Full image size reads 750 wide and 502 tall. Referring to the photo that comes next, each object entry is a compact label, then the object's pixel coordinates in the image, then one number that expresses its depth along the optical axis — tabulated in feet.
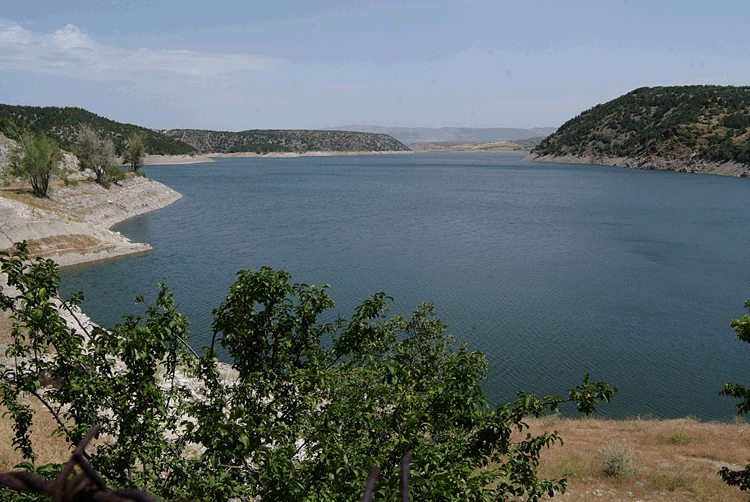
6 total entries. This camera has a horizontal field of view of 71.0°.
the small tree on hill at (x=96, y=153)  215.72
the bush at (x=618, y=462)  50.85
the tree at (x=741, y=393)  35.86
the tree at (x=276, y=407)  21.30
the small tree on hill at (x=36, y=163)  166.09
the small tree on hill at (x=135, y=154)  271.90
